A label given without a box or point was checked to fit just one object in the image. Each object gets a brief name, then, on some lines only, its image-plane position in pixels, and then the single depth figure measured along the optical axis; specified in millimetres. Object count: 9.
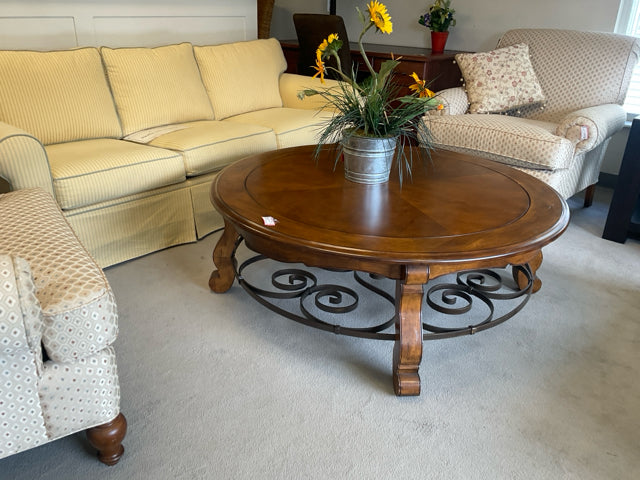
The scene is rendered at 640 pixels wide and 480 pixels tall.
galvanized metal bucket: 1838
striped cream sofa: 2170
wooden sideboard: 3592
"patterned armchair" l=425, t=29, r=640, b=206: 2648
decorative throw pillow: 3107
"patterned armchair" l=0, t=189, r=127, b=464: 1111
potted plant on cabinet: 3766
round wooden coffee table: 1513
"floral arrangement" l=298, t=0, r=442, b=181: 1774
